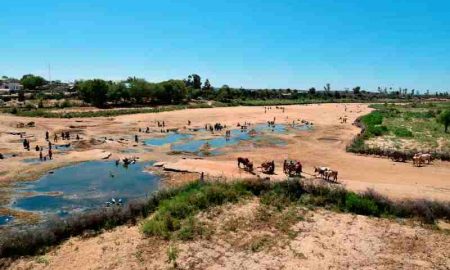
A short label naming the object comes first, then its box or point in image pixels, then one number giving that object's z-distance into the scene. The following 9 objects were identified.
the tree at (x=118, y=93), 94.19
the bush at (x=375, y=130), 52.66
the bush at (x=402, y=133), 52.03
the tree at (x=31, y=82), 133.12
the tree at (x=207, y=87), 142.12
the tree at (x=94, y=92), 90.62
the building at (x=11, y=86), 140.74
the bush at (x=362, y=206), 22.25
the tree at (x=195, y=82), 165.57
